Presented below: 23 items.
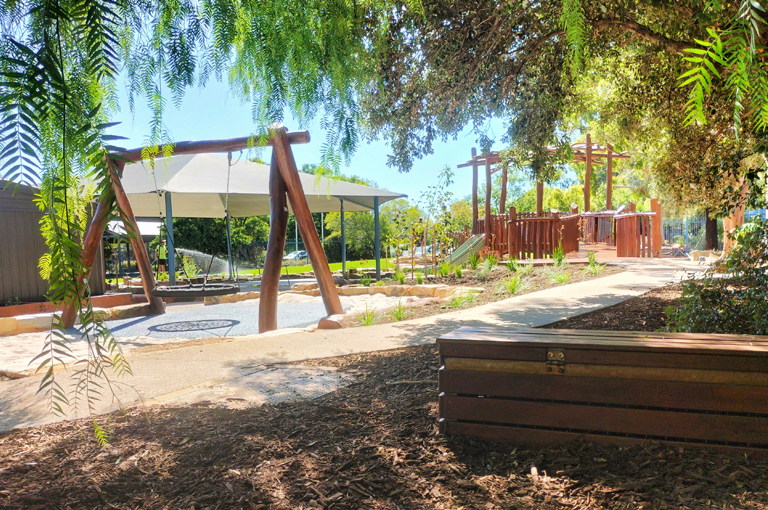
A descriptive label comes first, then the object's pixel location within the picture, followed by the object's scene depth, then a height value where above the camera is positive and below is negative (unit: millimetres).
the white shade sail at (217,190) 11133 +1474
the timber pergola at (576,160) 15905 +2543
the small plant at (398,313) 6352 -806
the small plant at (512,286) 7871 -632
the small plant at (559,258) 10578 -252
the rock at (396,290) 10327 -841
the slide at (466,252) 14656 -121
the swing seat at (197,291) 6550 -503
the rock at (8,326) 7316 -990
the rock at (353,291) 11359 -904
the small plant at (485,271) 10355 -486
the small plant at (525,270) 9898 -454
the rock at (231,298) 11445 -1030
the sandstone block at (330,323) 6145 -867
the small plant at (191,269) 15239 -483
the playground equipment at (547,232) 13156 +373
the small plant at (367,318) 6137 -837
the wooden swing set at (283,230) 6902 +281
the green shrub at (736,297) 4070 -454
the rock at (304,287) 12141 -849
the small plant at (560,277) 8734 -539
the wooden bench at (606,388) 2129 -621
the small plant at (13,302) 8928 -792
